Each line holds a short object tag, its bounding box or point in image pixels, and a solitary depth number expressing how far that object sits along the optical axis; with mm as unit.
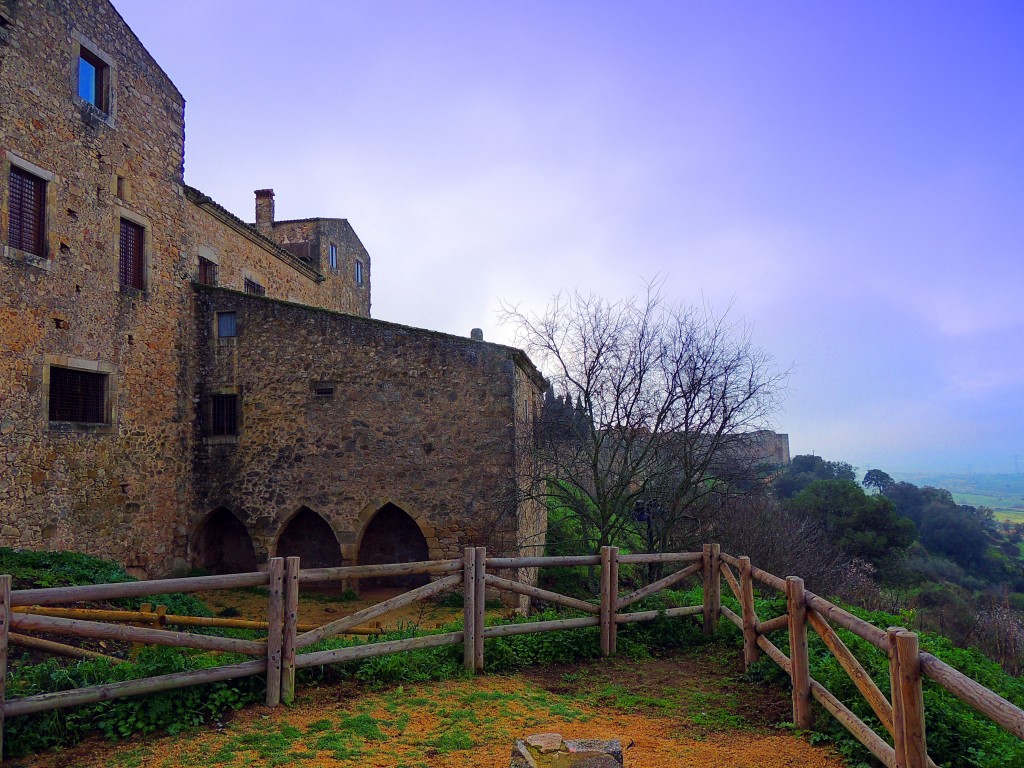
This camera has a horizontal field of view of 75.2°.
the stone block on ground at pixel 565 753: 3578
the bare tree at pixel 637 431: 13969
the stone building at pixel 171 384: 11172
